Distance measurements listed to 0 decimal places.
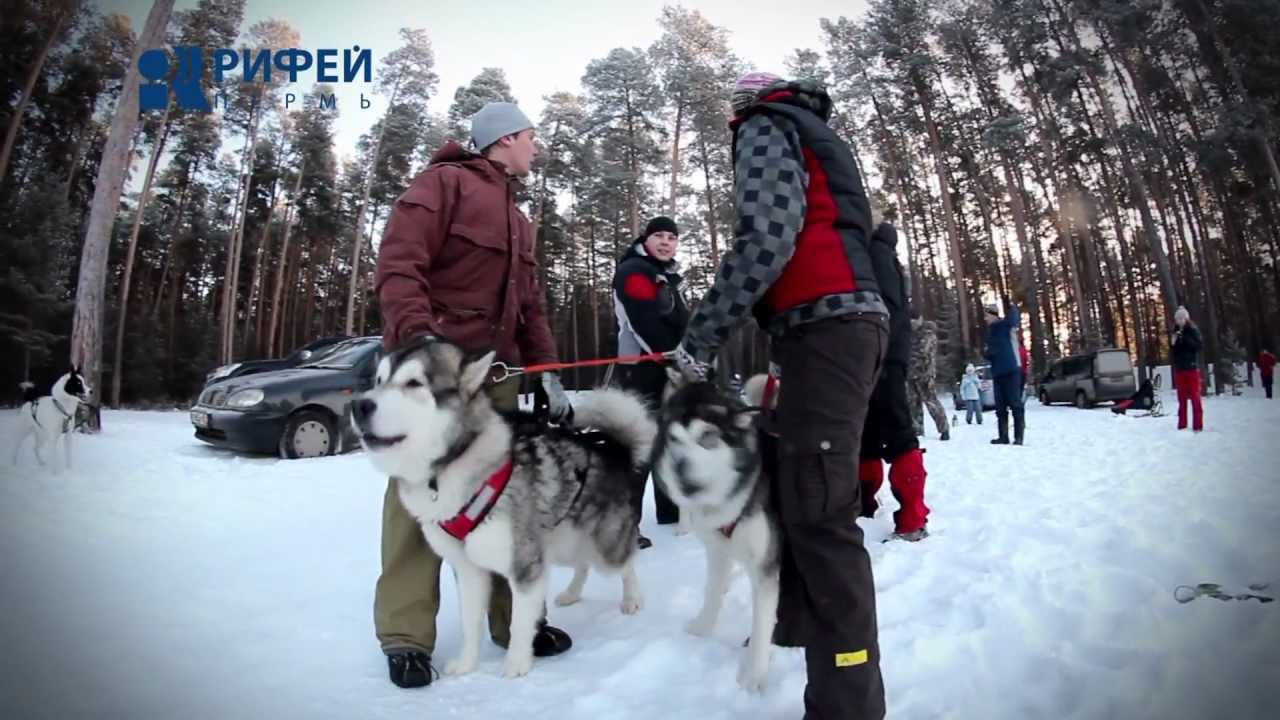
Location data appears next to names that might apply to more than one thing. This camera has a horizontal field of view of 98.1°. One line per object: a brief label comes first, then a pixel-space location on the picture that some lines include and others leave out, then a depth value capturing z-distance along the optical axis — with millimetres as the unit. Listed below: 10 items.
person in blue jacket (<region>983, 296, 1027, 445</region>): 9070
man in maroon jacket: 2650
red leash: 2803
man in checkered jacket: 1916
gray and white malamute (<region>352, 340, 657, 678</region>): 2424
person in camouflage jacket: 9188
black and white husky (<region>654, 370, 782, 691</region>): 2461
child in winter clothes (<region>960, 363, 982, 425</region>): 14609
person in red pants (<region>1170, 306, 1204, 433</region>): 9289
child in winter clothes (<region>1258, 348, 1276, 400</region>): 14461
